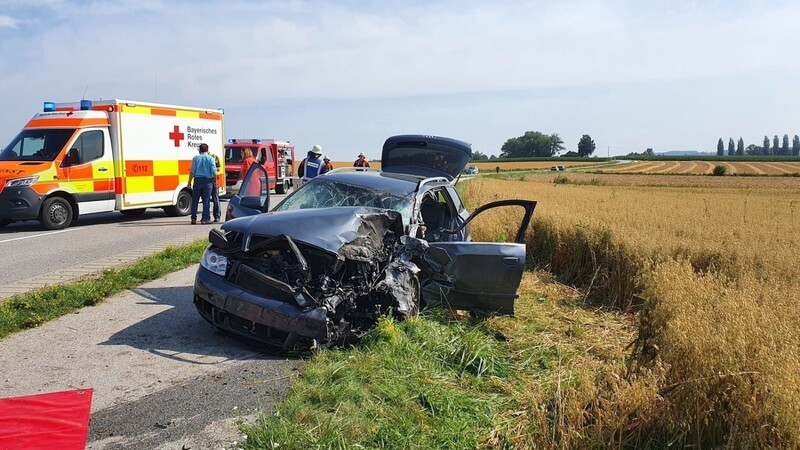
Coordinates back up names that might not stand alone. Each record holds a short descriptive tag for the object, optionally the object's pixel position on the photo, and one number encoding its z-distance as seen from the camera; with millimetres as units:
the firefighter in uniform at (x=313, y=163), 13367
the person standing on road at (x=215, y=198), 14057
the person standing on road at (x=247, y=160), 14812
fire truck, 23719
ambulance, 12367
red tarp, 3338
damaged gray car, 4730
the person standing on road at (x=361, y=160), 21811
